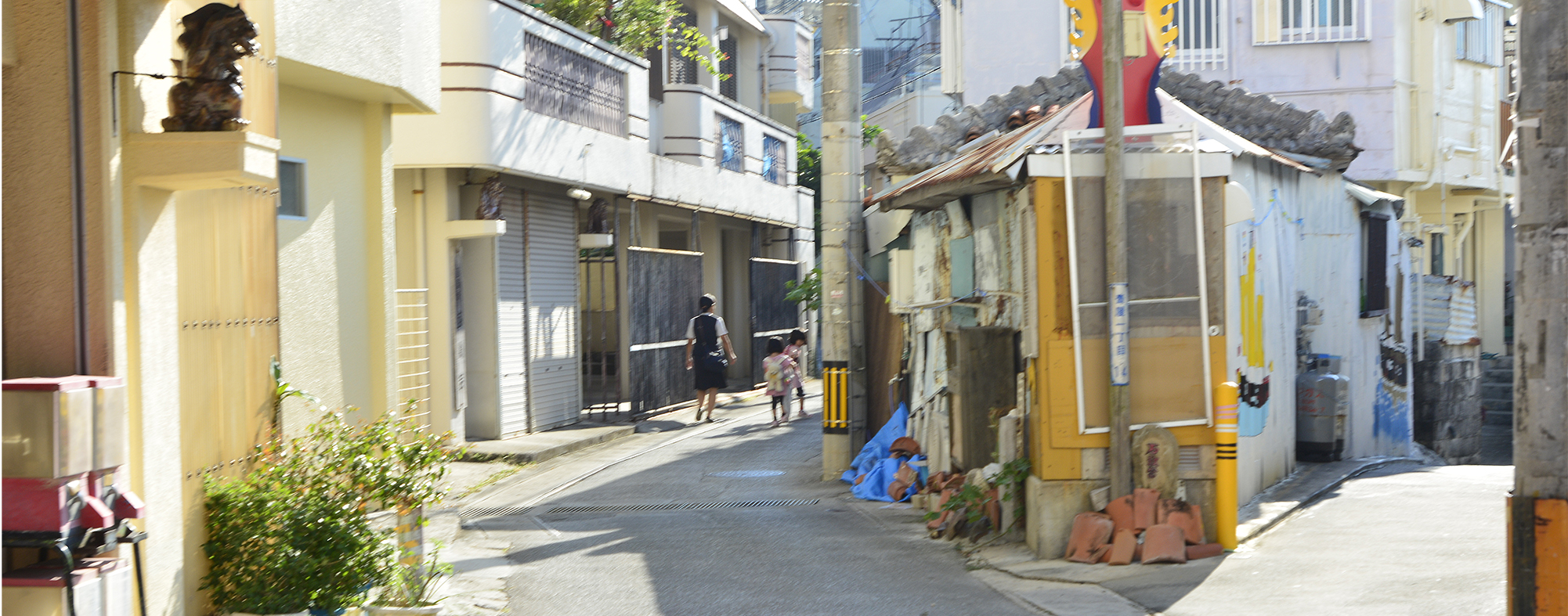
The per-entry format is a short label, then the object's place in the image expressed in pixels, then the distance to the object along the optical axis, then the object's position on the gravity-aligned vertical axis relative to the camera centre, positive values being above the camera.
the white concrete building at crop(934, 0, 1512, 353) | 23.25 +4.22
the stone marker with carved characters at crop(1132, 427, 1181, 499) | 9.03 -1.17
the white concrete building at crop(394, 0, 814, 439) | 15.16 +1.45
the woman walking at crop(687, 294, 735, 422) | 19.75 -0.75
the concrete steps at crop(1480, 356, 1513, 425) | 28.17 -2.35
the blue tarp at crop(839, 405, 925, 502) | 12.82 -1.70
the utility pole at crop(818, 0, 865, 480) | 13.92 +0.65
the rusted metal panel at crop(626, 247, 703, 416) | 19.83 -0.26
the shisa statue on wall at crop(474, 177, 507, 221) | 15.58 +1.29
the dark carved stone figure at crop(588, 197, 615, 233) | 19.23 +1.31
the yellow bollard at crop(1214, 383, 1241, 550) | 9.01 -1.21
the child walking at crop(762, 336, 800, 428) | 19.44 -1.10
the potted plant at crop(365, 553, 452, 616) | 7.16 -1.64
